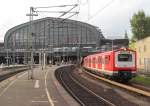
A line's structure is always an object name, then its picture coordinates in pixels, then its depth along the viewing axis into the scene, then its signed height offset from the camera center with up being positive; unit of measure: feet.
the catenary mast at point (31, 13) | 82.27 +15.08
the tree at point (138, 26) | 249.26 +32.26
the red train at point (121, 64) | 74.88 -2.15
